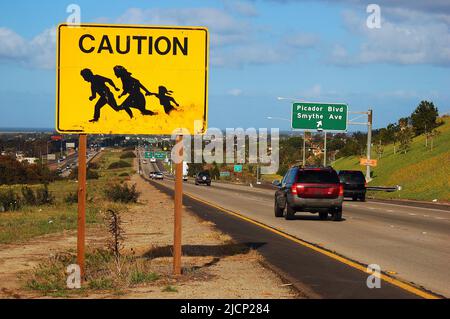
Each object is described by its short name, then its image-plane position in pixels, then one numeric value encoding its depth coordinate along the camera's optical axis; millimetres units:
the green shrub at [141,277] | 11016
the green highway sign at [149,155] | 144438
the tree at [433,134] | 71769
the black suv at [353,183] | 45031
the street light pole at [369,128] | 57281
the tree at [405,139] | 77000
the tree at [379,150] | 83125
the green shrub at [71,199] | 38325
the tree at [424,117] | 75562
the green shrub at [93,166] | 129938
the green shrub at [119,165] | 158950
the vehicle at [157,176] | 111375
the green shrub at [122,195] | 39262
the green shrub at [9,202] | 34462
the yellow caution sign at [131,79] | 11773
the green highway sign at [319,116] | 58125
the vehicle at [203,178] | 82875
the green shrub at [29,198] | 37000
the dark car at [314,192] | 25234
